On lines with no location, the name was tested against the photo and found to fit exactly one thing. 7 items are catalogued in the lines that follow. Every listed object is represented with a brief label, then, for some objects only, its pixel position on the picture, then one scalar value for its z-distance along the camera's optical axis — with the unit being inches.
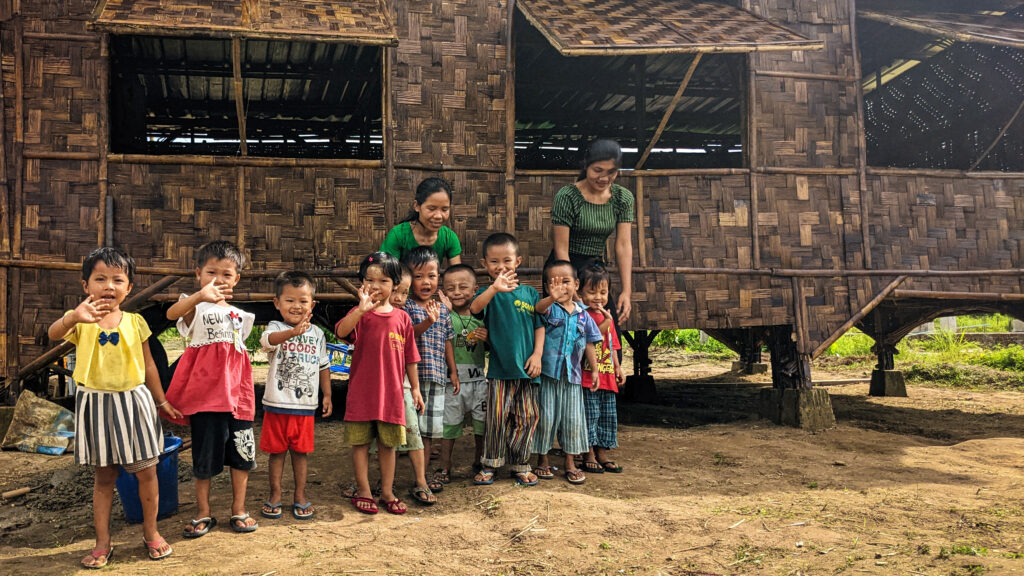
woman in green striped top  181.5
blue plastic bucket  137.9
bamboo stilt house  203.6
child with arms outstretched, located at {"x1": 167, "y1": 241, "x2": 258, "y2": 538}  127.6
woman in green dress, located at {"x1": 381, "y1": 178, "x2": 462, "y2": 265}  167.3
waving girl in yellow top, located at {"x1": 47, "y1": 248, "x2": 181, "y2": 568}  114.9
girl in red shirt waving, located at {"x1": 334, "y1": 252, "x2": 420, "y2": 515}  142.9
